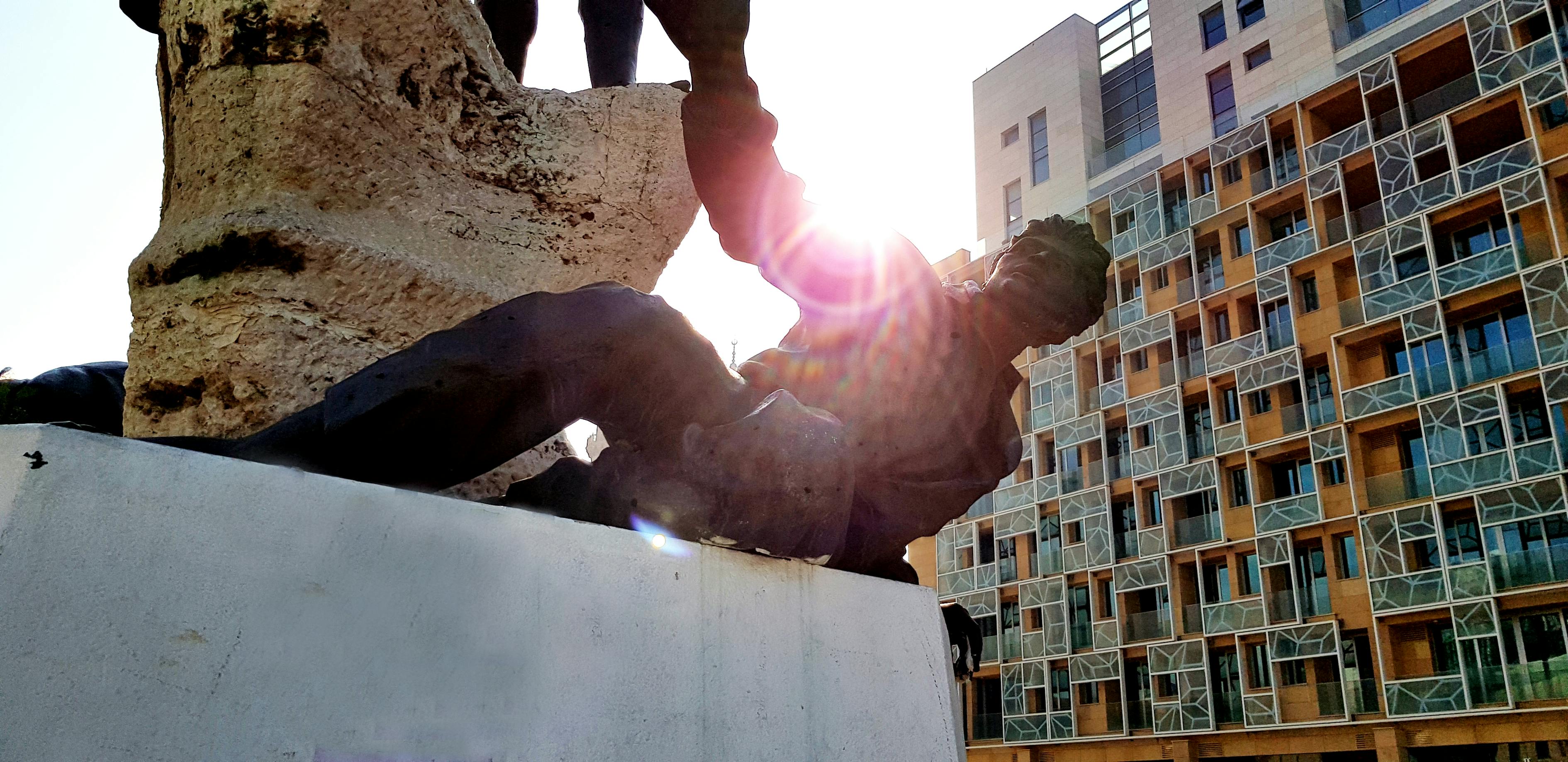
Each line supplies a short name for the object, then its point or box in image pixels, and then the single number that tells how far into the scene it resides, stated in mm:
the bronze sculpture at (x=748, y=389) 1661
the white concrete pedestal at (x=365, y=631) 1143
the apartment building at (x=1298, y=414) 20828
